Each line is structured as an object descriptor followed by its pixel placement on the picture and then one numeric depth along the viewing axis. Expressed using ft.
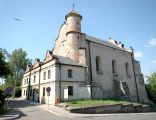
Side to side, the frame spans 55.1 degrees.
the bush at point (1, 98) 59.08
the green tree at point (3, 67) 89.15
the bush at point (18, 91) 152.18
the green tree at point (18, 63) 170.40
